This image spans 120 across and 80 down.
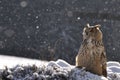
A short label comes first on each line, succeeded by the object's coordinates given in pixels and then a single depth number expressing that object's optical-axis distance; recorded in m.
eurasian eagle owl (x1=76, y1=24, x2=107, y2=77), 8.66
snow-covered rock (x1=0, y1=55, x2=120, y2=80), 8.08
